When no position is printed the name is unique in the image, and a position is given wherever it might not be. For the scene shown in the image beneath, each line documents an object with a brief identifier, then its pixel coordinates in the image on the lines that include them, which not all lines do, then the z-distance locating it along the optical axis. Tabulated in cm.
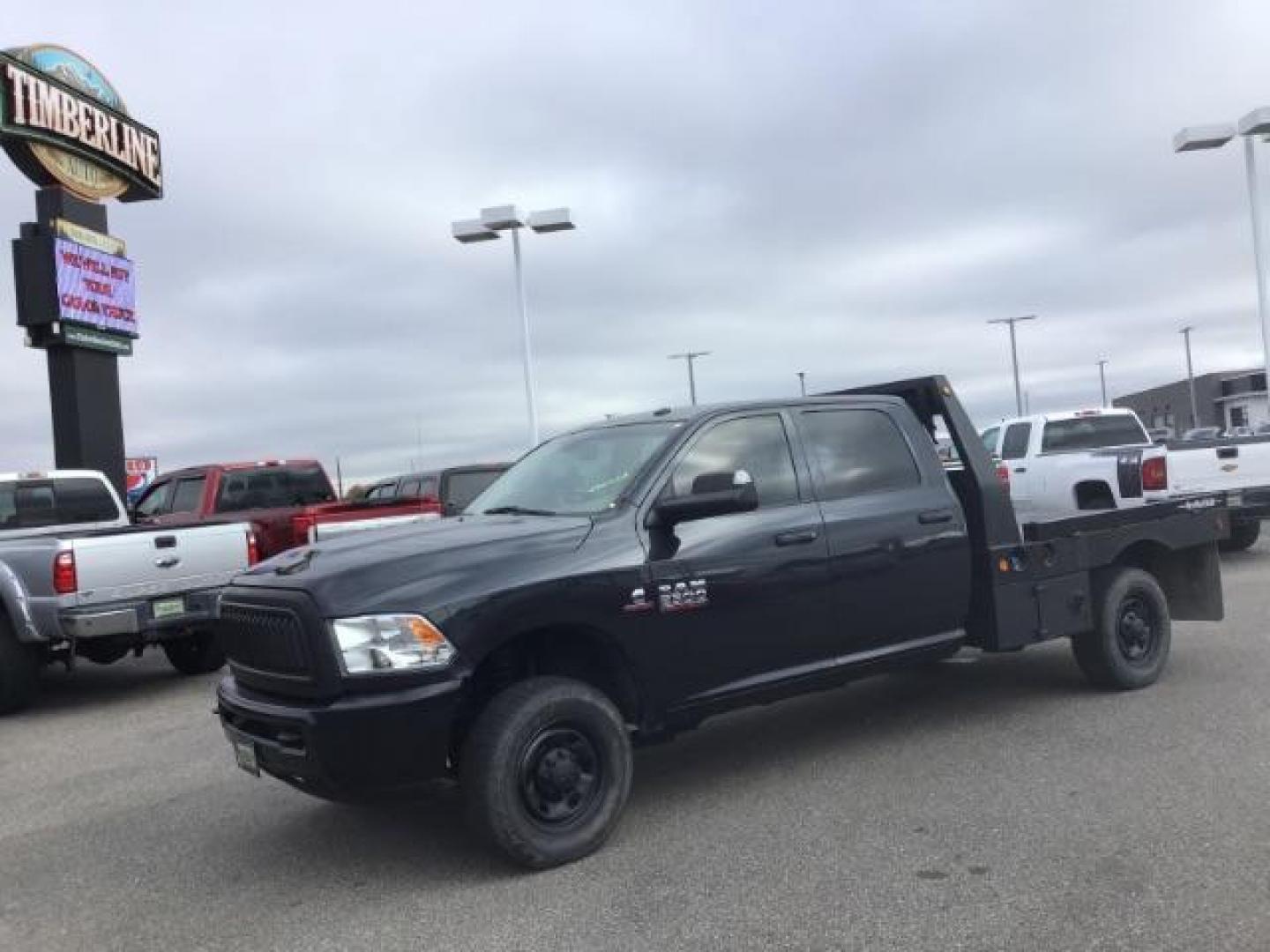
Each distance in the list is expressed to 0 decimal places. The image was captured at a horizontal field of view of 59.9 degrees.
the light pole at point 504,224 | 2081
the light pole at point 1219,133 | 1973
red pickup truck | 1057
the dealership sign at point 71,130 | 1622
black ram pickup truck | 429
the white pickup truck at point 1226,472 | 1198
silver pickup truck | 827
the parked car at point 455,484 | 1428
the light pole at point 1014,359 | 5719
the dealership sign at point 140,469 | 4592
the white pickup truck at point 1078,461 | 1222
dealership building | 7750
